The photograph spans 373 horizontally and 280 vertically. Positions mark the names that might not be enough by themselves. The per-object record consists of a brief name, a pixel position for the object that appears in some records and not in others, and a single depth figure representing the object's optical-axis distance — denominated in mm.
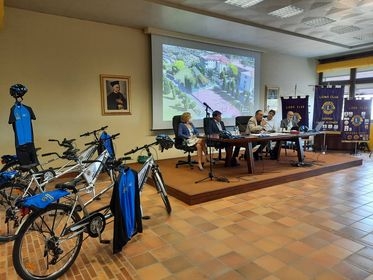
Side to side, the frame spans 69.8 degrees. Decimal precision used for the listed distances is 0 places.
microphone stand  4048
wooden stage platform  3632
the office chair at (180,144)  4781
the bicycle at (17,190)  2495
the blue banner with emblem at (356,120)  7141
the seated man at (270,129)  5660
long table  4266
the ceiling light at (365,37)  6098
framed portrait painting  5172
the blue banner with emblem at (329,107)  7371
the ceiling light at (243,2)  4242
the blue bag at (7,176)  2580
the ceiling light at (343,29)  5514
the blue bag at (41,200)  1824
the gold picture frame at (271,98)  7727
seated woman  4738
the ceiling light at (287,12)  4540
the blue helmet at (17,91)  3061
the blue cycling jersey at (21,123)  3158
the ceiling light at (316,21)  5016
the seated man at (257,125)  5325
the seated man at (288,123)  5984
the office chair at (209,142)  4688
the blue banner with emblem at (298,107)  7062
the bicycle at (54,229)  1829
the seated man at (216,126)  5125
